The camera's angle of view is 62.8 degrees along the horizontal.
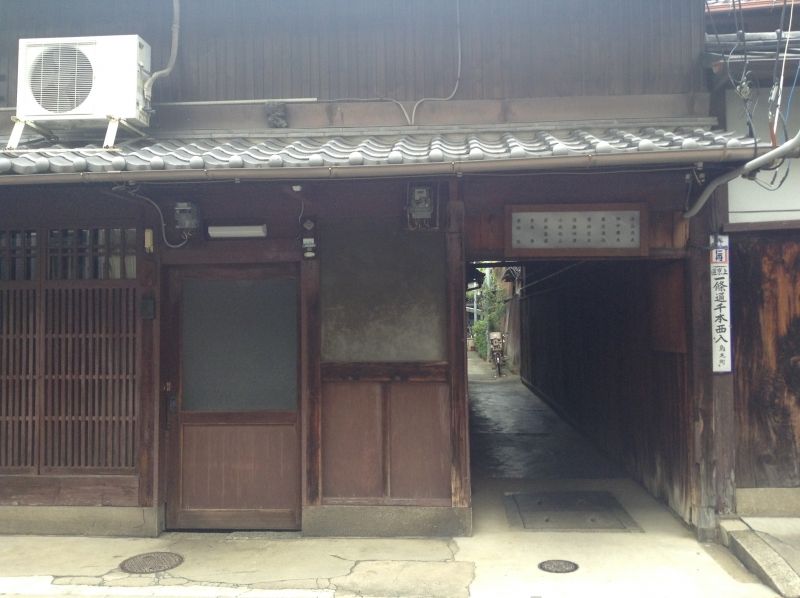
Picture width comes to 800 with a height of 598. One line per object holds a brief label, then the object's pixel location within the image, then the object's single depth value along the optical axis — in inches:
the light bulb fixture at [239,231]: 263.9
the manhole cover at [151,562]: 233.8
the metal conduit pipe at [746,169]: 190.9
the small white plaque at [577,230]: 260.1
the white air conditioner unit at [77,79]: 253.8
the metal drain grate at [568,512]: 273.3
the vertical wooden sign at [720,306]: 255.4
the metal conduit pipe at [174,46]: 274.5
